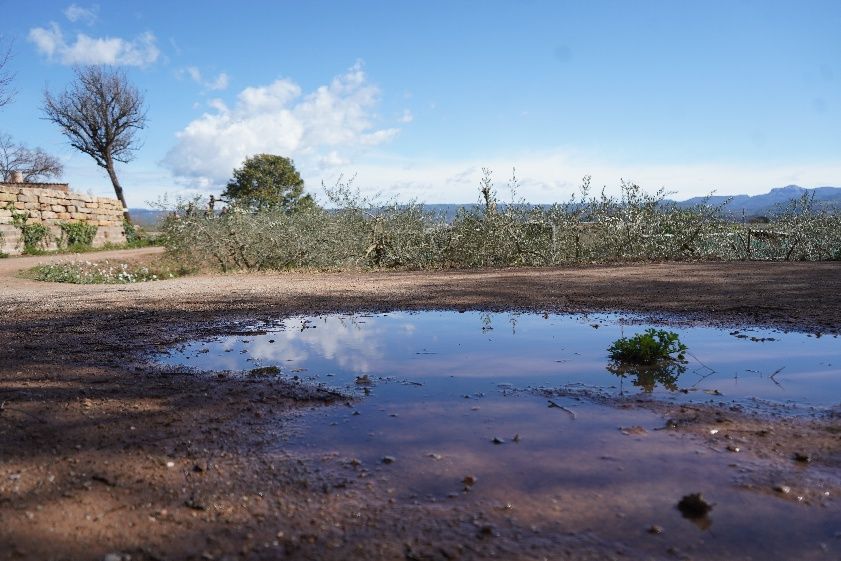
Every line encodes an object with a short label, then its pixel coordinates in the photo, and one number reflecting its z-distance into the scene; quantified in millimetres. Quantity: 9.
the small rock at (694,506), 2246
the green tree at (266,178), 43500
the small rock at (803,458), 2713
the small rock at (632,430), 3113
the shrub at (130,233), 27816
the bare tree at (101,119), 35500
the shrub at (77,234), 22406
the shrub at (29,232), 20094
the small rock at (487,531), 2115
